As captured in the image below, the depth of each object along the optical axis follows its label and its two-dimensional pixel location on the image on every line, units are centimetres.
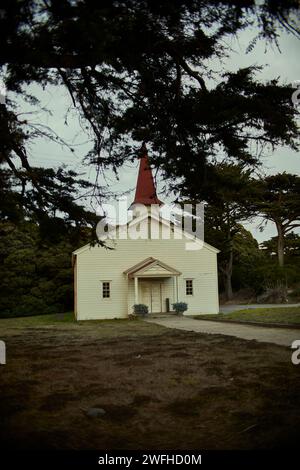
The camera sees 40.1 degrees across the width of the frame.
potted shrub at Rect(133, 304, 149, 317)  2584
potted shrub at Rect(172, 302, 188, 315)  2592
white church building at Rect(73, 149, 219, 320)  2700
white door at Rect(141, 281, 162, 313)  2858
